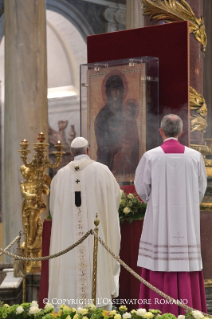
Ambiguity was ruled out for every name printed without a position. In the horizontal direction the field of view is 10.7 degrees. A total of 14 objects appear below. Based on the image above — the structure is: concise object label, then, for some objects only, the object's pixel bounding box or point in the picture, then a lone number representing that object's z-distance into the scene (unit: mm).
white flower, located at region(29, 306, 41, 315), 8398
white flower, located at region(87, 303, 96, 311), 8380
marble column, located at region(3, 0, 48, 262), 17381
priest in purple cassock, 9724
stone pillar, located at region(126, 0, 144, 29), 21072
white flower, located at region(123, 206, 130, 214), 11483
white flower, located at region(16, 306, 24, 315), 8517
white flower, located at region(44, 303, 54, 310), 8576
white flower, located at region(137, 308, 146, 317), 8028
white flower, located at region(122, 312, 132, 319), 8057
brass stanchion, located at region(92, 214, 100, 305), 10028
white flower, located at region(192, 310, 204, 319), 7854
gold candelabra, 14347
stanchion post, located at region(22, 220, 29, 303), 14023
